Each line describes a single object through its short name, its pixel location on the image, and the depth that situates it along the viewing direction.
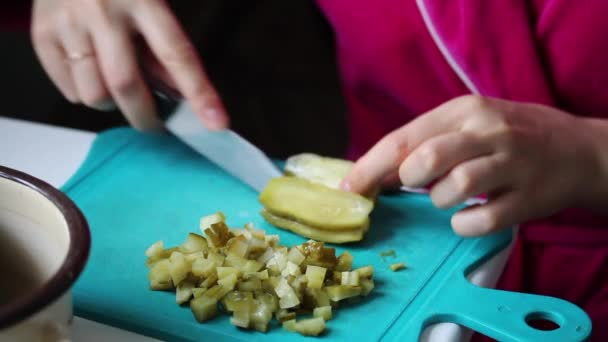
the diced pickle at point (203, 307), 0.70
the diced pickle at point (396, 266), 0.80
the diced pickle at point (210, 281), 0.72
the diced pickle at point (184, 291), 0.72
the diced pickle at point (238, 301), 0.69
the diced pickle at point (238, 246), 0.75
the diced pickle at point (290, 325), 0.70
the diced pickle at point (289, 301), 0.70
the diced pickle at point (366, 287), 0.74
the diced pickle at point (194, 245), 0.78
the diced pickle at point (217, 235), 0.78
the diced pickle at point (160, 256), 0.78
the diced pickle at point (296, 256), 0.76
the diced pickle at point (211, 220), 0.84
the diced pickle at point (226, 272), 0.73
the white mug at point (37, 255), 0.50
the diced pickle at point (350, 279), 0.74
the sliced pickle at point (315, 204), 0.84
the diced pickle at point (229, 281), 0.71
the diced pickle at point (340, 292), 0.72
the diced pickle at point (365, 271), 0.76
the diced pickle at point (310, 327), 0.69
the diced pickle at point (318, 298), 0.72
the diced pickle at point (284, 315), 0.70
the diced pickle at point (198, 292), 0.71
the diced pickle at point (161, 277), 0.74
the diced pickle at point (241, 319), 0.69
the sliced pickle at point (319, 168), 0.92
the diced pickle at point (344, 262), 0.77
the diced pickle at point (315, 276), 0.73
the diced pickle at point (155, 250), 0.78
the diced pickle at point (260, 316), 0.69
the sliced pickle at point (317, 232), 0.83
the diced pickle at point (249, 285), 0.72
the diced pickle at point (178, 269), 0.73
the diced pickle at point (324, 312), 0.71
